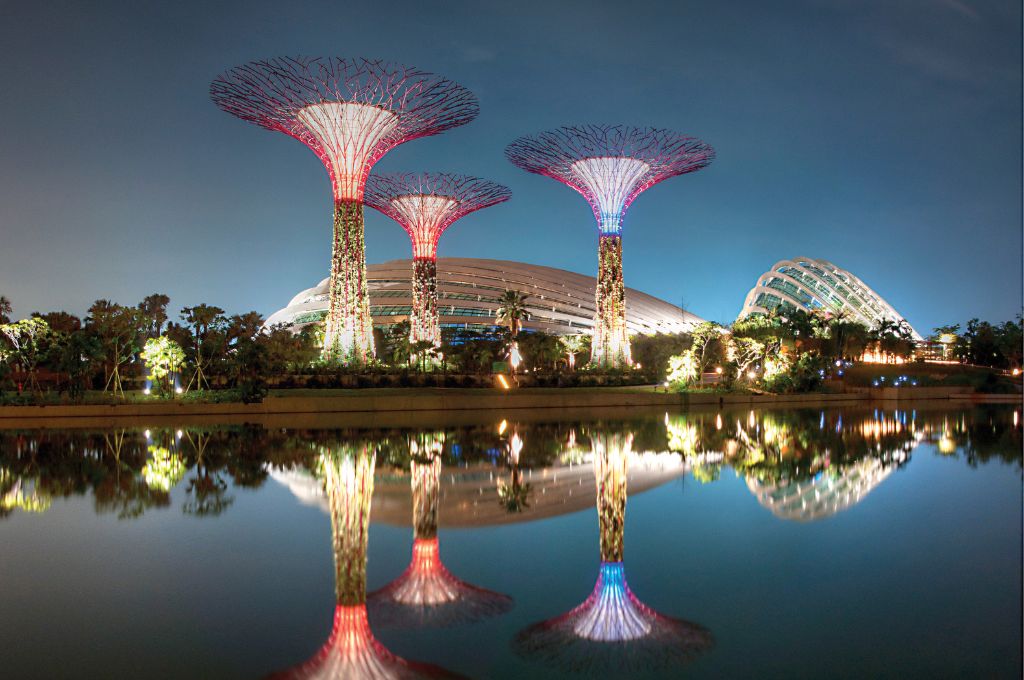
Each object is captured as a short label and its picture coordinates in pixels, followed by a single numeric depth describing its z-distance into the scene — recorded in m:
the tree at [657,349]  53.31
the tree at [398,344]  48.19
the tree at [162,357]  32.72
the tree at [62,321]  51.83
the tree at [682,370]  42.78
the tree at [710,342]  50.01
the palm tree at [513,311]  55.81
